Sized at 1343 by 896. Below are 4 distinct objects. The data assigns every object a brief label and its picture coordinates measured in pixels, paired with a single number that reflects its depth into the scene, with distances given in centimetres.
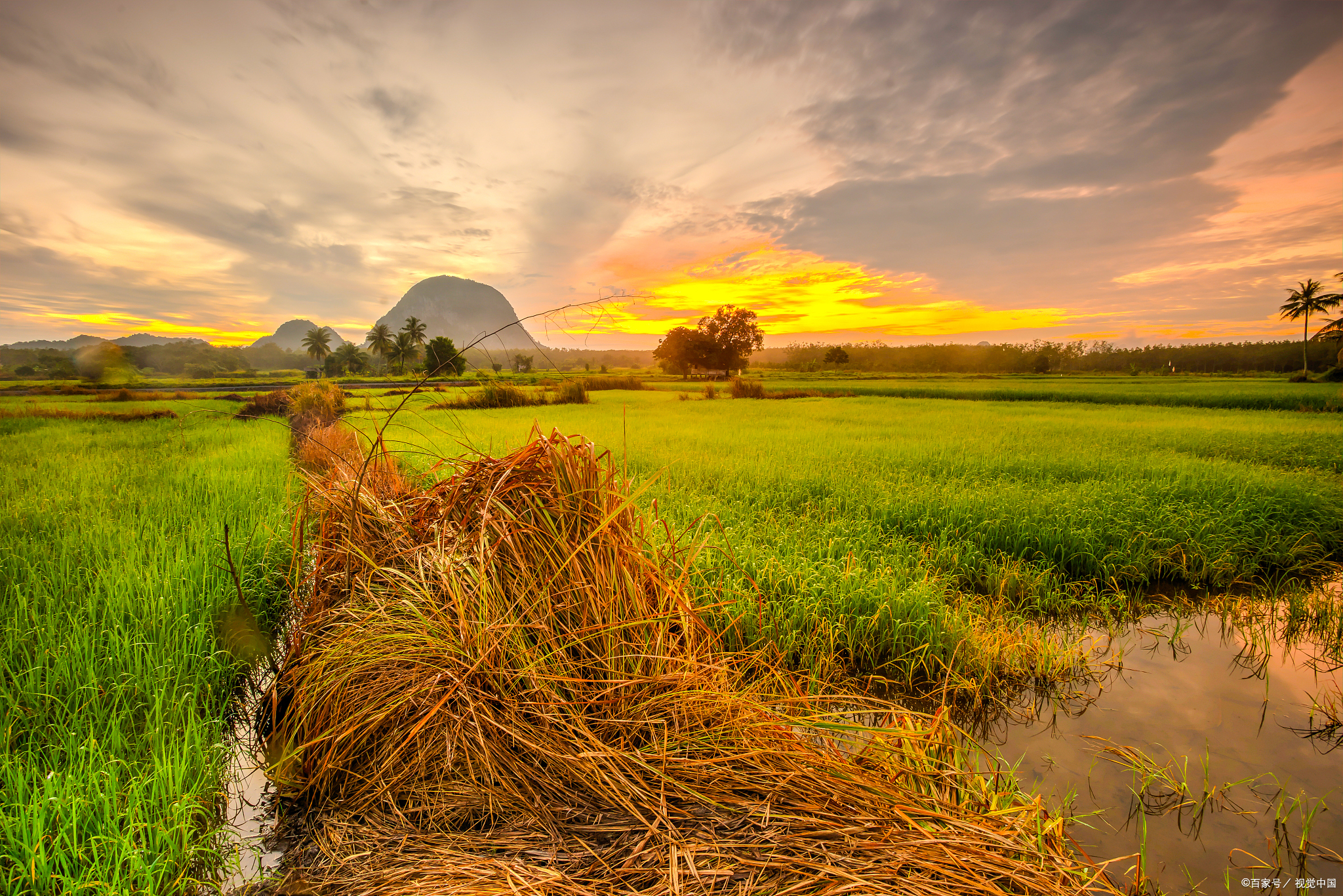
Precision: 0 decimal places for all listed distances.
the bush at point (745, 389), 2748
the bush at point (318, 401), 1691
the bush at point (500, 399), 2139
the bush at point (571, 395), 2392
